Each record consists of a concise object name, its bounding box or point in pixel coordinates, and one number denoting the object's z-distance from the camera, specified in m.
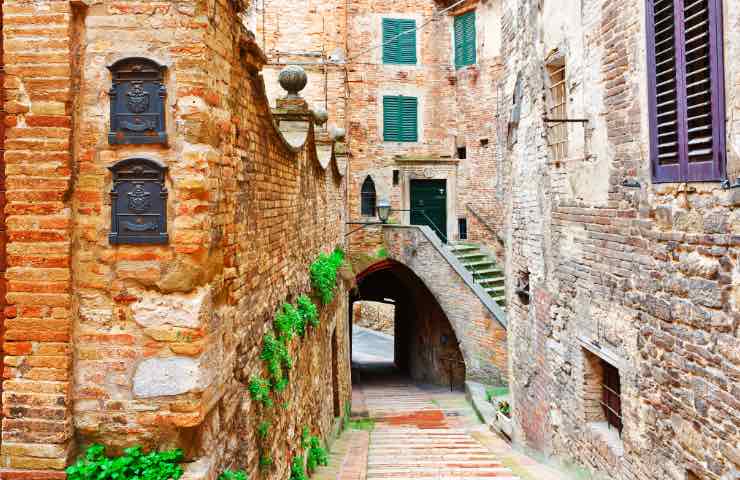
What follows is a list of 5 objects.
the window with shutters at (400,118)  19.83
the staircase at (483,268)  16.45
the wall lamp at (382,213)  18.11
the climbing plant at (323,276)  8.73
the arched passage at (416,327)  18.95
